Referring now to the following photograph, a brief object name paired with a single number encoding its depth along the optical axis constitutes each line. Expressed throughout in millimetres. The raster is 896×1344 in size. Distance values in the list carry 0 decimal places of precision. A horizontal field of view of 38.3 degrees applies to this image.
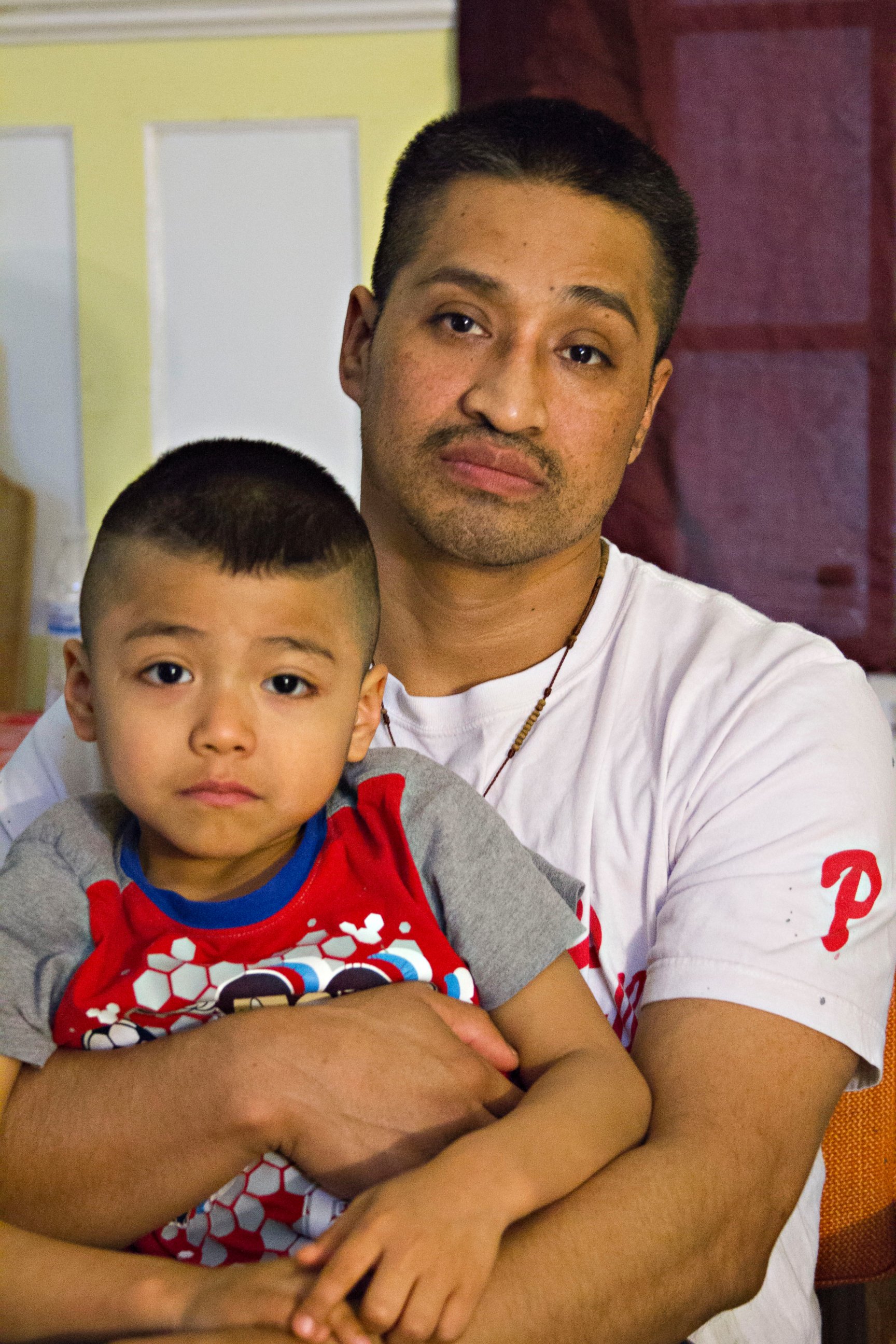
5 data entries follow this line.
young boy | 1097
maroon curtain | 2832
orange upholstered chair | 1429
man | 1080
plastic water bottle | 2895
